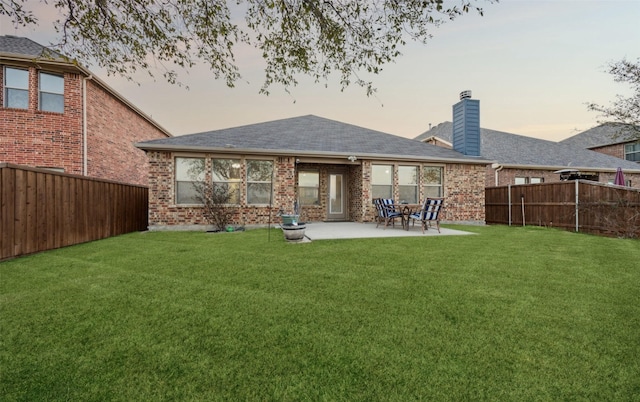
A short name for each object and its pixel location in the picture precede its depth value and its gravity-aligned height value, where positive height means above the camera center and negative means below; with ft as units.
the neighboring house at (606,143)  77.41 +17.43
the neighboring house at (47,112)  33.50 +11.31
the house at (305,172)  34.59 +4.24
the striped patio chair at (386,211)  34.30 -1.08
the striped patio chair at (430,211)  31.45 -0.95
